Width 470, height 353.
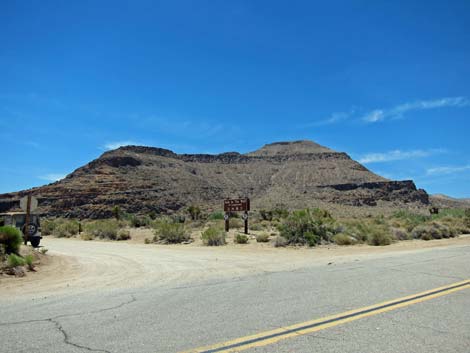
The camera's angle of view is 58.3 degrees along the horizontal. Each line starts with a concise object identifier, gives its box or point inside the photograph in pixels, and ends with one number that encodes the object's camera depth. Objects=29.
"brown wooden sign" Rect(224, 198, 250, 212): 32.03
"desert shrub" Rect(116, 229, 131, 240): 34.00
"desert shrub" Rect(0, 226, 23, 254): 13.33
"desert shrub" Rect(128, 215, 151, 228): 44.12
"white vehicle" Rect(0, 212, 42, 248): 23.32
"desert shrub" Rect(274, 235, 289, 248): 23.66
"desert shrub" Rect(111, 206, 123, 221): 52.28
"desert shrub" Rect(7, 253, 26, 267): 12.27
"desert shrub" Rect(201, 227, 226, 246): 25.88
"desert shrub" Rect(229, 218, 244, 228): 36.47
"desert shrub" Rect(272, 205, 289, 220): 45.36
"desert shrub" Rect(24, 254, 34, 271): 13.13
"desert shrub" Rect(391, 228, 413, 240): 28.14
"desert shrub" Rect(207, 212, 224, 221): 46.02
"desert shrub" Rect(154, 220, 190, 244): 28.91
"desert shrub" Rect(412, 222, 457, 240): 29.05
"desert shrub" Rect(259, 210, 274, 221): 45.85
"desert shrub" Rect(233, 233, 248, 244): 25.41
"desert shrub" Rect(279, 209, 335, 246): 23.69
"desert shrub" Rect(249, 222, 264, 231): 34.66
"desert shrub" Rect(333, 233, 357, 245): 23.86
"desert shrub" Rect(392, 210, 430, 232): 32.61
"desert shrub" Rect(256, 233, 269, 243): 25.72
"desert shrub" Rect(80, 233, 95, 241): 34.53
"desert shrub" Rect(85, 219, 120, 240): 34.91
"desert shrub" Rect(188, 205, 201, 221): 51.00
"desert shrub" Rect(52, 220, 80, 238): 39.65
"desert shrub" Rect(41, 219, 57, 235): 43.57
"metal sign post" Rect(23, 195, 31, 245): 16.98
